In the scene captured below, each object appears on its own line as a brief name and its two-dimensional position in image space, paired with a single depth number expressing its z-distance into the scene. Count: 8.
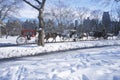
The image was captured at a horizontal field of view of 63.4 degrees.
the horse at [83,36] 14.25
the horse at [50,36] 11.46
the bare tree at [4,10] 16.86
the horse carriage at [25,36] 9.63
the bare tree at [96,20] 30.05
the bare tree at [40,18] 8.21
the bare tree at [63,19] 24.00
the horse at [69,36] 13.06
